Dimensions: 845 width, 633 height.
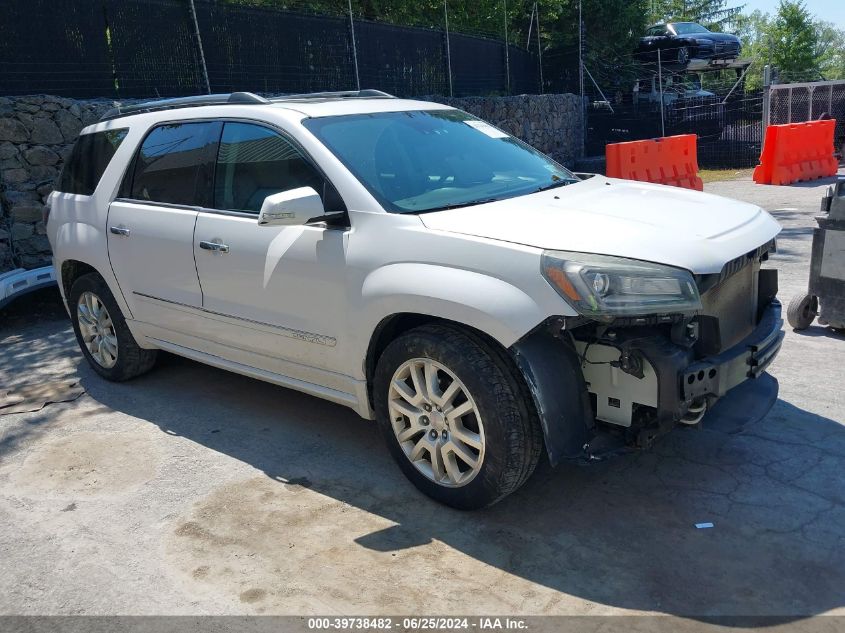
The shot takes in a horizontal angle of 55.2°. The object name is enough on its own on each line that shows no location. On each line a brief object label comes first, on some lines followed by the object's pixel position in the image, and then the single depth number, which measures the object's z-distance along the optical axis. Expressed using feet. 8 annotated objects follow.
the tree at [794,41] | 142.10
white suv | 11.02
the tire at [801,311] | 19.99
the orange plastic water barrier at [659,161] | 43.60
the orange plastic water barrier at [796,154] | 48.03
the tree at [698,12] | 213.15
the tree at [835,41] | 273.46
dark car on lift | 71.82
